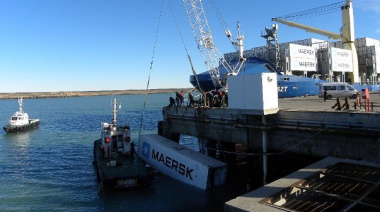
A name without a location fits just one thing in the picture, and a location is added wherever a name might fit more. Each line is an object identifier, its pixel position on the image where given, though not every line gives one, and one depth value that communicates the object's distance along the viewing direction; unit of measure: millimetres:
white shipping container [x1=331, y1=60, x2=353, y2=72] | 61250
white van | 38188
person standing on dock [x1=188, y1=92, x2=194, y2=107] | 33188
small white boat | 60500
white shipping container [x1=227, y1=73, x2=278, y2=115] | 19500
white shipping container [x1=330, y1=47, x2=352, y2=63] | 61134
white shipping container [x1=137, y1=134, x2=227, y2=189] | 22125
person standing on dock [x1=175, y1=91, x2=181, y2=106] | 35306
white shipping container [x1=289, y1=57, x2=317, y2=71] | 57531
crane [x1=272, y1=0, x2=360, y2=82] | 61906
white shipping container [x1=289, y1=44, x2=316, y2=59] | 57031
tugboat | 22859
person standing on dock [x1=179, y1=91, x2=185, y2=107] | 34994
